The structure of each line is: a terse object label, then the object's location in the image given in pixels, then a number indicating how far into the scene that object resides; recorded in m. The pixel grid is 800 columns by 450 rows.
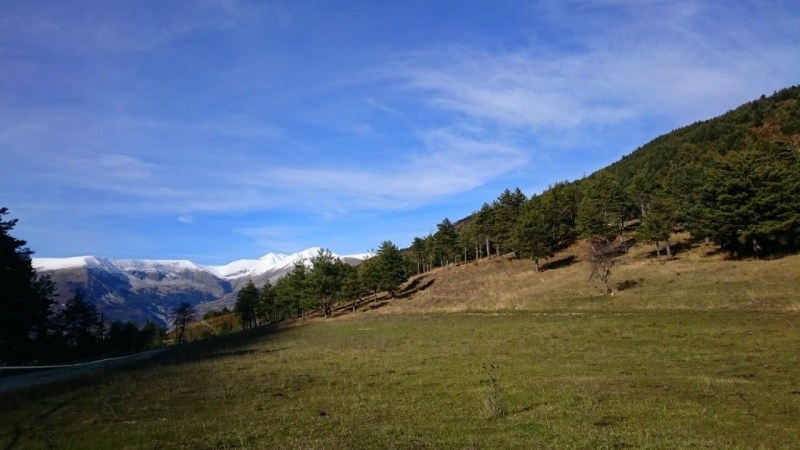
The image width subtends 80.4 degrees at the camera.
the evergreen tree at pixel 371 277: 99.50
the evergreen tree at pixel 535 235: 85.19
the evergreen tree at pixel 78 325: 90.81
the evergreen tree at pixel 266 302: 130.38
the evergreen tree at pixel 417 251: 143.50
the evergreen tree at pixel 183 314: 121.00
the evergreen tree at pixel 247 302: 123.88
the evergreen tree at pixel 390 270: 98.62
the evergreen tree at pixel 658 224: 70.69
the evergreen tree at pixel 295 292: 96.94
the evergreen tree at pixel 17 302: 48.00
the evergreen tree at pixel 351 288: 97.81
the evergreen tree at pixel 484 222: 113.06
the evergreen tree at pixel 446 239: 122.56
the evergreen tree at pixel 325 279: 93.50
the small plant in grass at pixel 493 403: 14.30
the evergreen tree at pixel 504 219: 105.94
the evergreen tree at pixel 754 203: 55.03
